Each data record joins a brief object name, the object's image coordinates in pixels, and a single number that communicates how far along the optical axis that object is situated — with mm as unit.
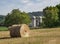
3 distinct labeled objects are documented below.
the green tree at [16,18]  74494
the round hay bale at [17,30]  25528
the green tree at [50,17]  77688
